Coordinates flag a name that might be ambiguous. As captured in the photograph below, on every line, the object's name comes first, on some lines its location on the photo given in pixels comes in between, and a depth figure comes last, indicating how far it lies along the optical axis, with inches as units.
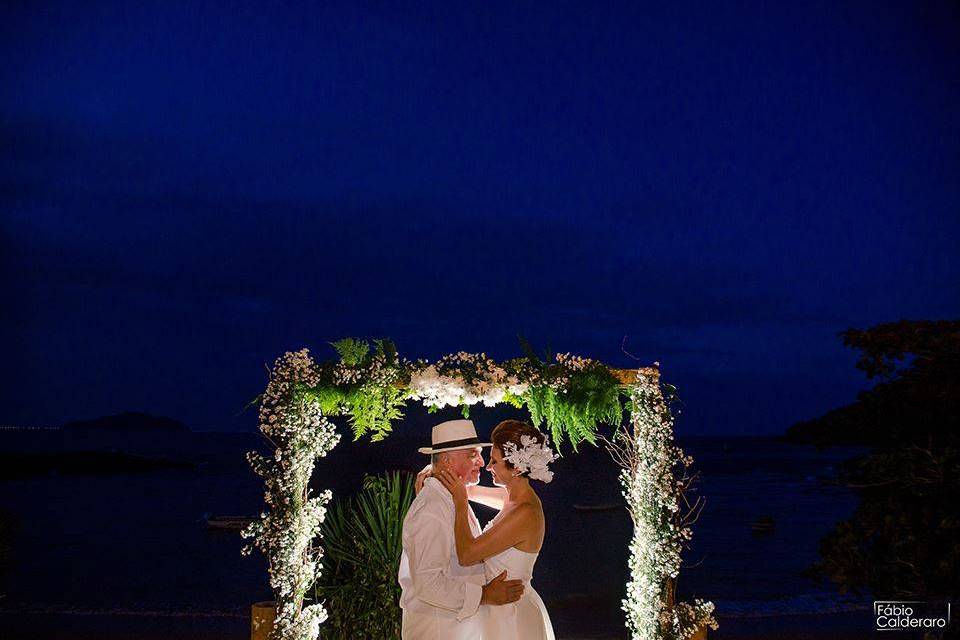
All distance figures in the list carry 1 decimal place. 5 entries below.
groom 169.5
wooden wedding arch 223.8
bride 175.3
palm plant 267.7
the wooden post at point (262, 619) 230.7
